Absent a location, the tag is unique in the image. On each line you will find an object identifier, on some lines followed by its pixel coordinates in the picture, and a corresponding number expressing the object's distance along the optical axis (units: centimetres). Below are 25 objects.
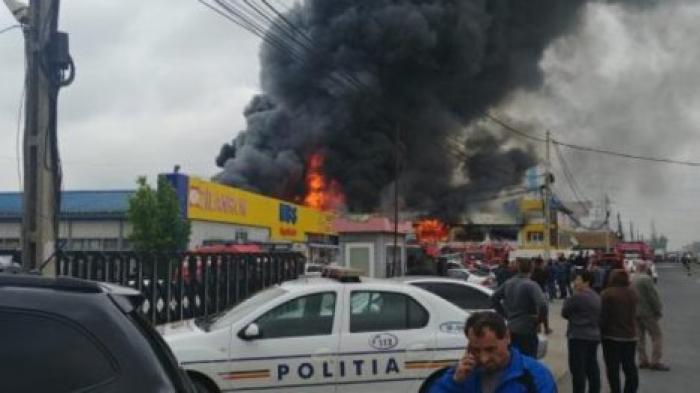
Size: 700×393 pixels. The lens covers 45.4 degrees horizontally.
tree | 2723
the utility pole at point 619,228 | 10771
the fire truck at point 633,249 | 6166
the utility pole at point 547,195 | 3488
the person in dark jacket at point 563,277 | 2912
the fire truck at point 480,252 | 4894
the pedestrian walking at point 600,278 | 1774
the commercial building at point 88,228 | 3353
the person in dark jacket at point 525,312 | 830
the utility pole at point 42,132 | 823
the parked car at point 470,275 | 2291
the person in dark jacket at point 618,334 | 884
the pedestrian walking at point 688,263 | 5628
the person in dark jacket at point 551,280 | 2728
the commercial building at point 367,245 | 2111
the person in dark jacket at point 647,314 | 1146
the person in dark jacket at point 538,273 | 1123
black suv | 271
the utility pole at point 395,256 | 2202
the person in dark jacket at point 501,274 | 2033
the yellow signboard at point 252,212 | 2870
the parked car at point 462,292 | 1123
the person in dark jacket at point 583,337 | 847
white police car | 684
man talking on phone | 304
